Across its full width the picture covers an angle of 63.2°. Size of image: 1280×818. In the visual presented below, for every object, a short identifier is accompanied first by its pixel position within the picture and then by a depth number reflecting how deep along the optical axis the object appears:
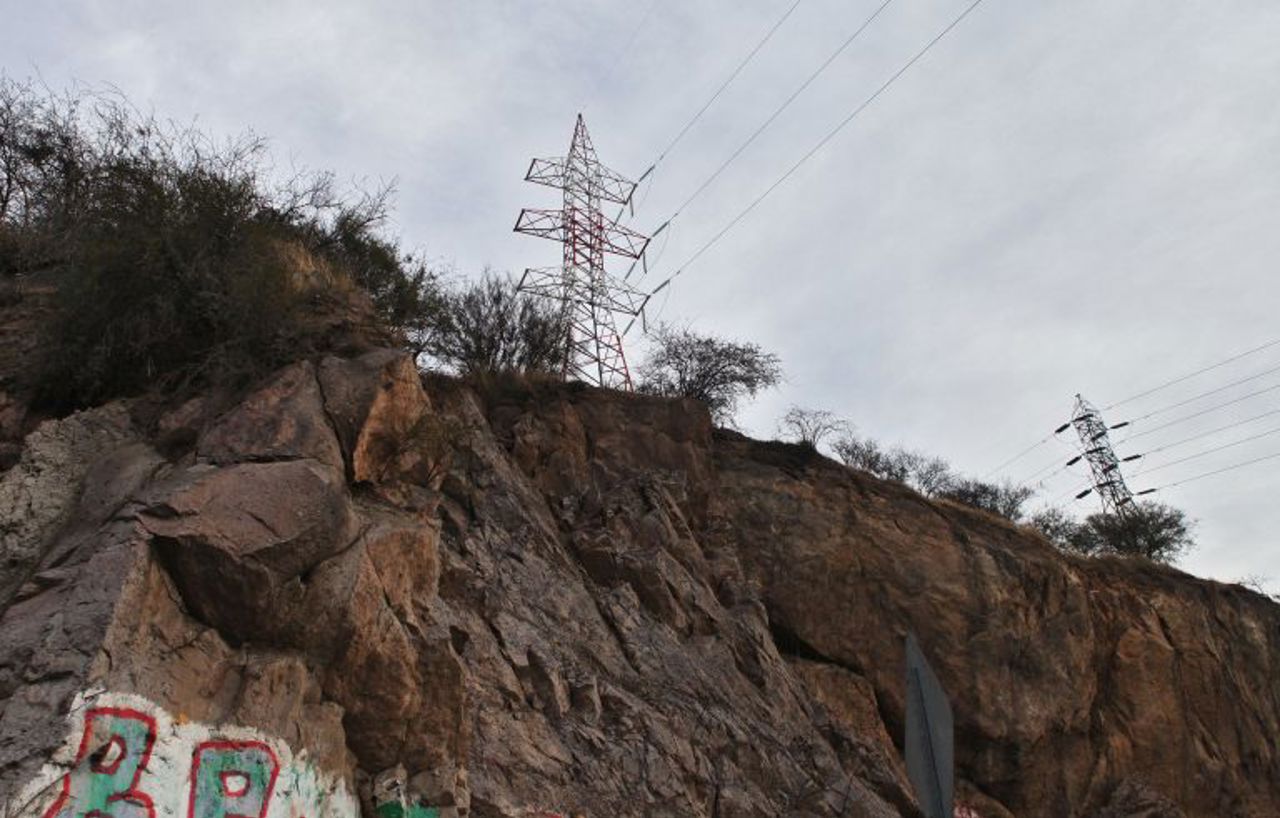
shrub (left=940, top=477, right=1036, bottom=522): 32.78
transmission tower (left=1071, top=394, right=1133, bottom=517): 37.99
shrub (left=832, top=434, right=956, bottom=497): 29.45
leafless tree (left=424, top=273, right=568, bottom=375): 16.08
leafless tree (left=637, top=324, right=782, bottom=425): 20.67
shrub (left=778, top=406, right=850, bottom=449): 25.10
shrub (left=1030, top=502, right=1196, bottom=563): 31.77
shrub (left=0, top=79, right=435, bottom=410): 8.42
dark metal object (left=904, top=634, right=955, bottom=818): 5.55
